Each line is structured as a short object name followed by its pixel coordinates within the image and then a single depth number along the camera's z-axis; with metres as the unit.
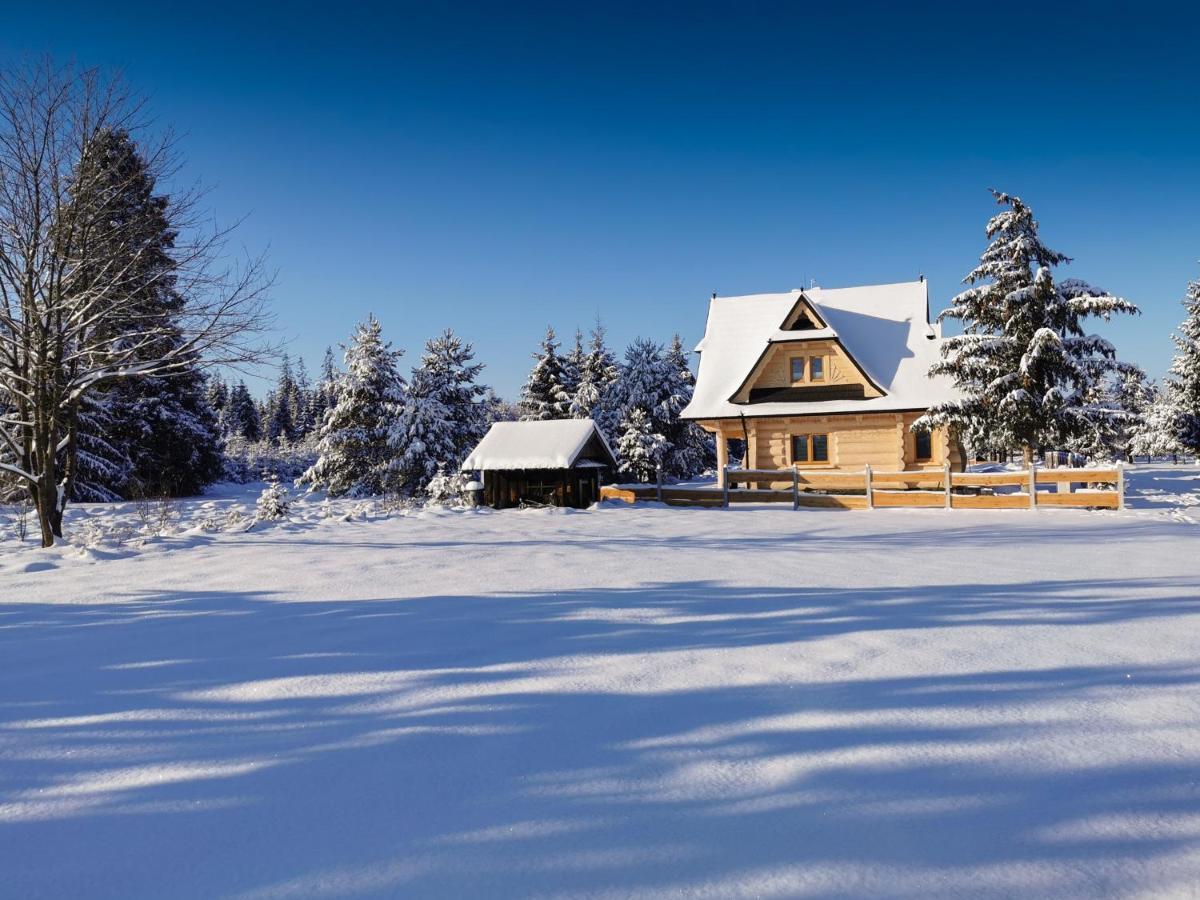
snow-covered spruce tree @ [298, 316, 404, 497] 30.88
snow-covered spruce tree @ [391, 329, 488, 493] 29.83
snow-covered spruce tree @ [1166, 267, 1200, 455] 34.91
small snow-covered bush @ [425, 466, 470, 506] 24.77
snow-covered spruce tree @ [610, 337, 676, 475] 34.78
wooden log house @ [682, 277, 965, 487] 23.59
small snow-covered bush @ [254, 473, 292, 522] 16.67
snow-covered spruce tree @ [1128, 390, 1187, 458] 36.75
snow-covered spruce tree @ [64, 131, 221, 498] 12.20
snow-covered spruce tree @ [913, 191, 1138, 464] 19.03
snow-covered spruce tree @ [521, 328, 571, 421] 38.84
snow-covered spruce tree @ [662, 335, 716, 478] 35.44
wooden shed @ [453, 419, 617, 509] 19.92
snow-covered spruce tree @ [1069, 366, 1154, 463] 19.36
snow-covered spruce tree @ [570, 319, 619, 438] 35.69
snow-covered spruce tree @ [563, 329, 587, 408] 39.25
